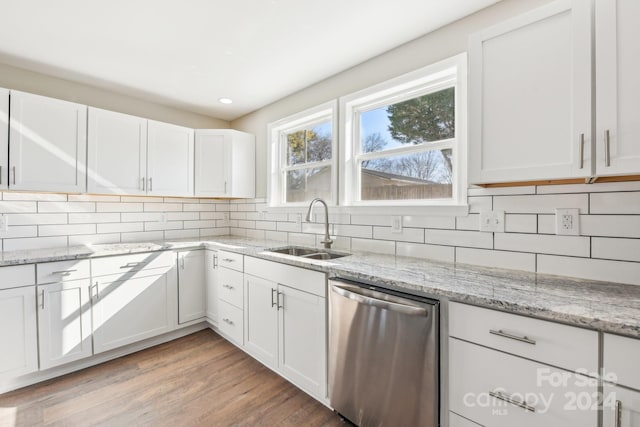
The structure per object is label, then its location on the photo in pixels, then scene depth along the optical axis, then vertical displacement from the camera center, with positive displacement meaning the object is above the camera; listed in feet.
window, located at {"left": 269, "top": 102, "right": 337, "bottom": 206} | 8.71 +1.87
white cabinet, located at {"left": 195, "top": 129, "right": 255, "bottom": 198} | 10.37 +1.79
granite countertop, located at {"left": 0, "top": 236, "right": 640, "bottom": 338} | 3.09 -1.08
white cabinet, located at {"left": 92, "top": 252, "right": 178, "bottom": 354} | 7.43 -2.60
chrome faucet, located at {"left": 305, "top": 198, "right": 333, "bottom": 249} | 7.81 -0.56
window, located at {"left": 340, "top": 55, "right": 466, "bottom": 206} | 6.11 +1.81
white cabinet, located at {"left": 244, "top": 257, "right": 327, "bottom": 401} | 5.74 -2.48
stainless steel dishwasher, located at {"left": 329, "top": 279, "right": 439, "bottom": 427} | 4.12 -2.34
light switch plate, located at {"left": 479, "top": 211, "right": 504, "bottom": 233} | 5.30 -0.16
